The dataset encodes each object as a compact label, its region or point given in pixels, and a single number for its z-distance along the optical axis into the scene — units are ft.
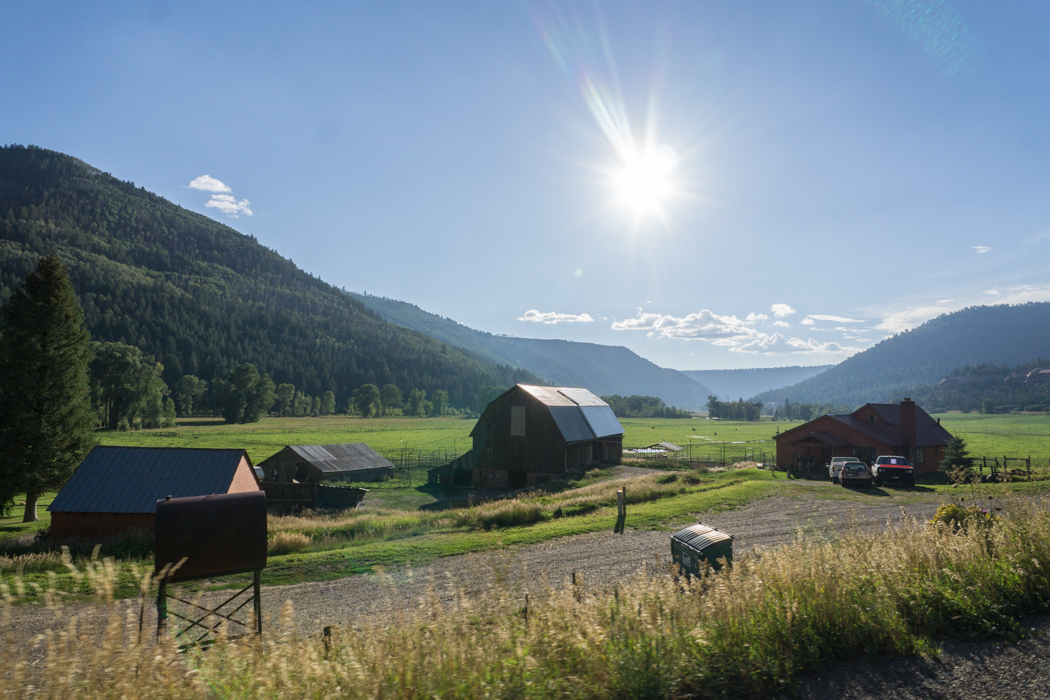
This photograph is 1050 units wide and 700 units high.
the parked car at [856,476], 95.14
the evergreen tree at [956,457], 115.53
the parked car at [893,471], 94.89
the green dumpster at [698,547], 28.22
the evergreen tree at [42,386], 81.35
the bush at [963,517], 25.64
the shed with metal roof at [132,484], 70.28
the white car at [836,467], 101.80
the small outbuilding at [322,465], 138.92
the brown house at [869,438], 131.95
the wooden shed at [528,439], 137.08
